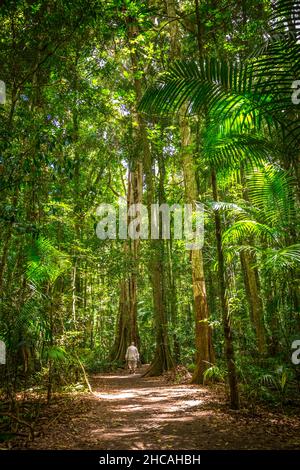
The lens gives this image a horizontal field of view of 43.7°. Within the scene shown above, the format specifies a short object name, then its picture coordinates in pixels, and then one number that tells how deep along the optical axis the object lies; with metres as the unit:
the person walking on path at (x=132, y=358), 15.19
